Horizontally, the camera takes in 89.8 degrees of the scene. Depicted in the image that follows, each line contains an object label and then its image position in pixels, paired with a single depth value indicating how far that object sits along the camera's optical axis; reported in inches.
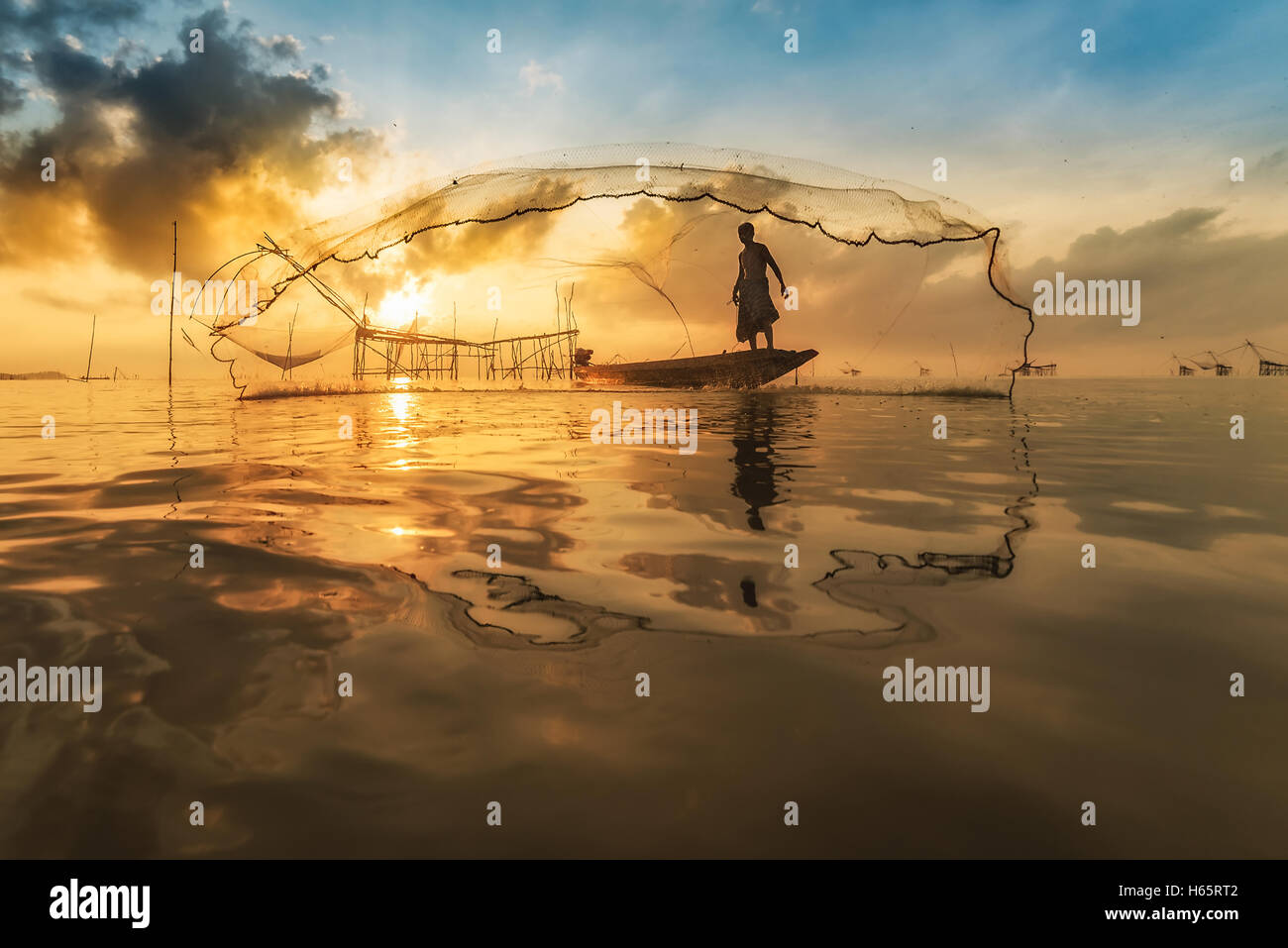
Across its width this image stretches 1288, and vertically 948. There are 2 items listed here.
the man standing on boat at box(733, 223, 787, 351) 888.9
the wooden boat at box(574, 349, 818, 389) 992.9
